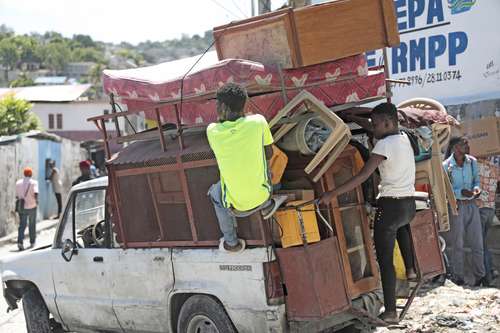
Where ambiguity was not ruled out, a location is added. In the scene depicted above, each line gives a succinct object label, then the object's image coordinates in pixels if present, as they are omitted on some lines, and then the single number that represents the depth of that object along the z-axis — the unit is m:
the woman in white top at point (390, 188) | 4.91
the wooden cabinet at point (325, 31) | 4.89
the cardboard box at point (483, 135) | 8.77
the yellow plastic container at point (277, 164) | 4.70
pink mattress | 4.75
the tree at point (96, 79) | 75.06
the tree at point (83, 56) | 187.90
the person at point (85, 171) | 11.70
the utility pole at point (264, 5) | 10.76
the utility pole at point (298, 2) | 9.88
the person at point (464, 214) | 8.13
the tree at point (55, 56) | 171.12
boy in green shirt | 4.46
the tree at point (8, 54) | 159.38
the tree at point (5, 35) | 175.25
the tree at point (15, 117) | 26.39
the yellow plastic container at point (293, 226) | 4.54
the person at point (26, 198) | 14.37
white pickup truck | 4.72
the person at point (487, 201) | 8.38
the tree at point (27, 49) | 171.32
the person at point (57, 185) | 19.94
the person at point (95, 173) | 19.98
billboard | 8.87
